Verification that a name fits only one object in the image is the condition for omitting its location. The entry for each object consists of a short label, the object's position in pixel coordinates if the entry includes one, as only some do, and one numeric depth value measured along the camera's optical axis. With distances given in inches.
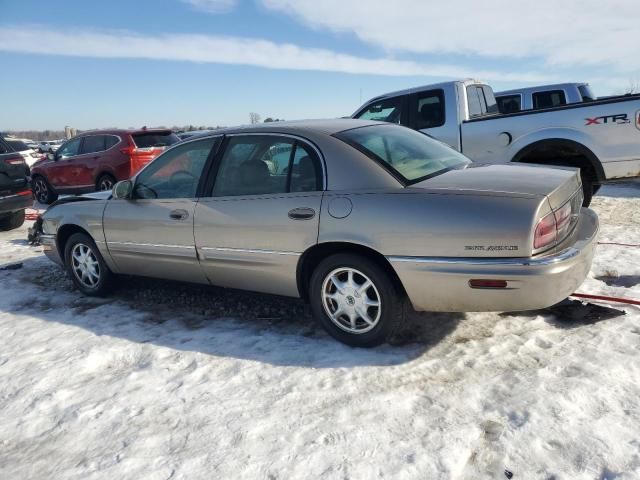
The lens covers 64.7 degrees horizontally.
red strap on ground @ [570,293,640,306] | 156.3
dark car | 315.9
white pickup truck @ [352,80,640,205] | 237.6
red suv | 422.6
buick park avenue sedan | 117.7
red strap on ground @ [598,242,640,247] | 223.3
